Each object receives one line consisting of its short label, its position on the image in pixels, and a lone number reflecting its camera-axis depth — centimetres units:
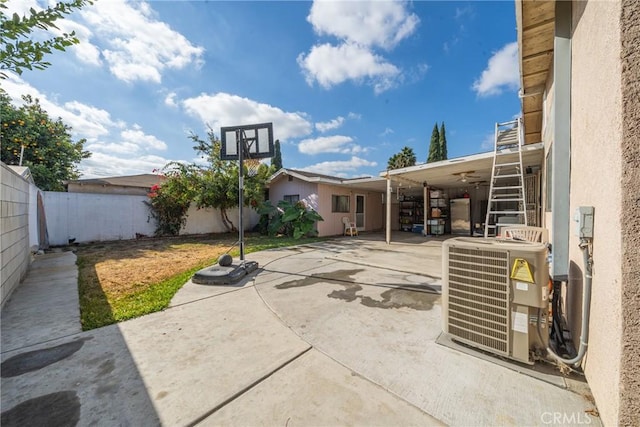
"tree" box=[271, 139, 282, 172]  2762
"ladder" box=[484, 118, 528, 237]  522
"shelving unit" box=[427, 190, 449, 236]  1173
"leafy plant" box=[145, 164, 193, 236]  983
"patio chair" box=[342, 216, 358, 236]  1144
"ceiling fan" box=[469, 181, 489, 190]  1140
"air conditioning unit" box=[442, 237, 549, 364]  178
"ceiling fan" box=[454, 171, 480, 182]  845
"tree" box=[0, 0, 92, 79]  133
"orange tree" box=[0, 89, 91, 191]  925
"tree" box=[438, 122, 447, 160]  2679
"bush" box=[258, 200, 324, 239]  977
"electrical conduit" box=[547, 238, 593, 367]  151
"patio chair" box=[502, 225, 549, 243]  333
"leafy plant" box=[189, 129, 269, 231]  1010
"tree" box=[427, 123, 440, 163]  2666
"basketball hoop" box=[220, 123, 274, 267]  520
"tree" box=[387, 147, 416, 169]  2608
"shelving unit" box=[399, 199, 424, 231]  1400
